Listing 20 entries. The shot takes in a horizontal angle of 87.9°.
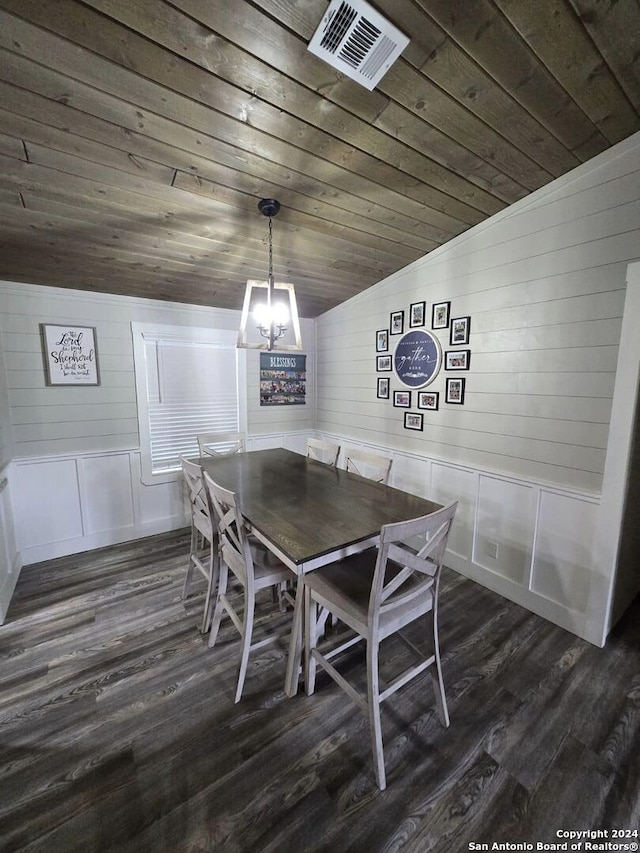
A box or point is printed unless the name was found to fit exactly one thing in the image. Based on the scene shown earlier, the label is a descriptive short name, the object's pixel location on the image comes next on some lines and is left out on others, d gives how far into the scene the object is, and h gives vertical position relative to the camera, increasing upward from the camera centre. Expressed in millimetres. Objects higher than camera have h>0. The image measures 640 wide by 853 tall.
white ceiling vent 1154 +1237
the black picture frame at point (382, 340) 3296 +368
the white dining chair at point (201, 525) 1989 -950
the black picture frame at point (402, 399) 3117 -210
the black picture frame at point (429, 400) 2861 -198
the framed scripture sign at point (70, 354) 2793 +184
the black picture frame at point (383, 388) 3332 -110
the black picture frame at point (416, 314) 2914 +559
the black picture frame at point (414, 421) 3020 -398
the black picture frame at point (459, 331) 2586 +364
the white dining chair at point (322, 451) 2800 -660
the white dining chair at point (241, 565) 1599 -1012
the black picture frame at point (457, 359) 2605 +146
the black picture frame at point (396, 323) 3117 +514
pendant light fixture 1975 +395
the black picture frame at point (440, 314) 2719 +517
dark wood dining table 1456 -713
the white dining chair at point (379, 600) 1274 -975
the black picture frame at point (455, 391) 2658 -109
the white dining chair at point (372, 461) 2273 -599
